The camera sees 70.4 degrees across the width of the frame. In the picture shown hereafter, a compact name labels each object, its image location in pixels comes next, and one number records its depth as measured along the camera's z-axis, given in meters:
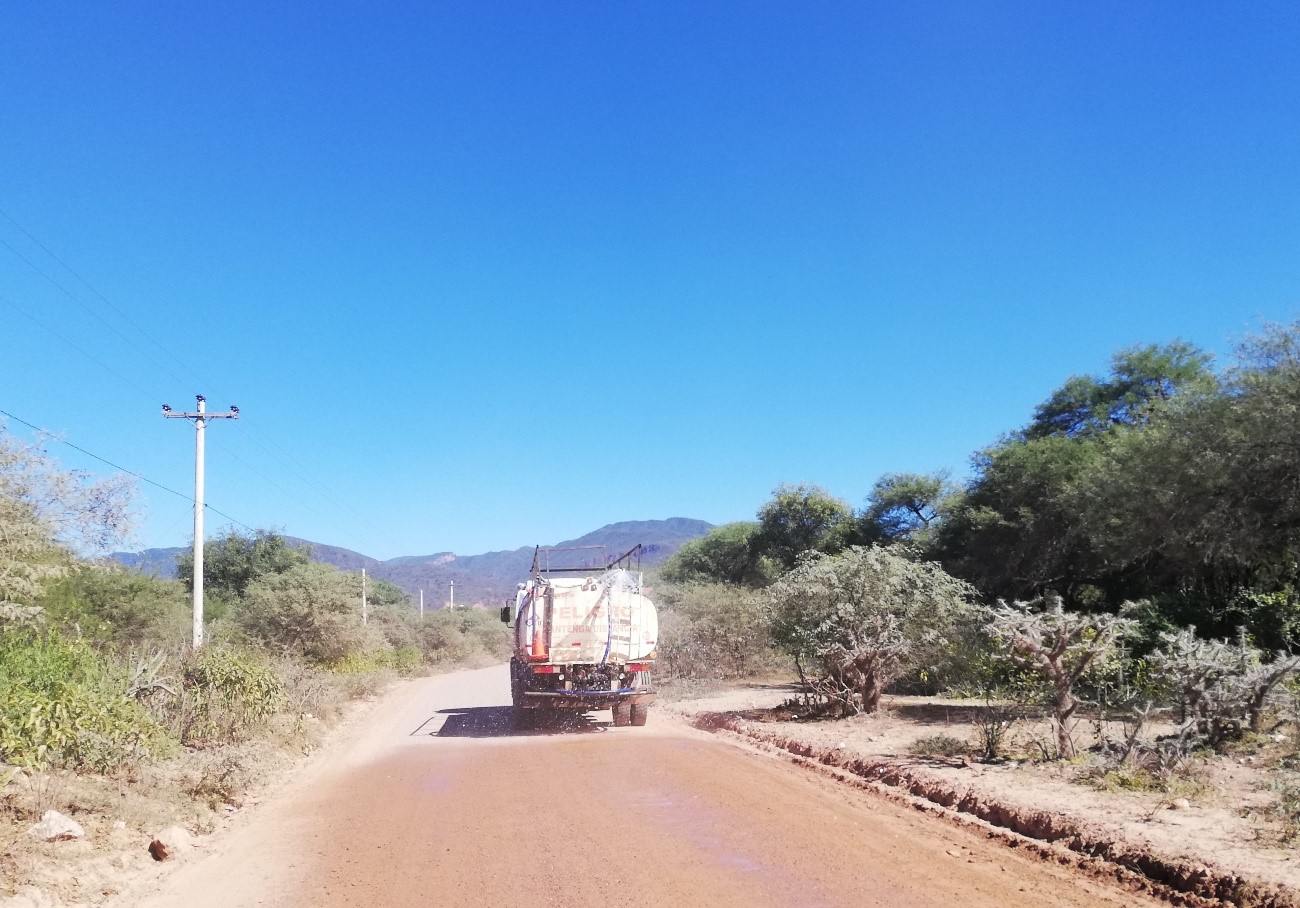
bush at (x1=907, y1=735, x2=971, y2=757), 11.84
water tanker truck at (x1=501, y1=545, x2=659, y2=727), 17.30
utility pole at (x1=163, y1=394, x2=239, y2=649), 21.55
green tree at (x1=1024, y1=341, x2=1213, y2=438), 29.23
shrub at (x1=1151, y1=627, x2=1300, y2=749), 9.82
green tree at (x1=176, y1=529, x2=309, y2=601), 47.19
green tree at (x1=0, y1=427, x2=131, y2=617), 12.63
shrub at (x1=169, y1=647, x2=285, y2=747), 13.08
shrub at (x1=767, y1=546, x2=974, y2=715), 16.91
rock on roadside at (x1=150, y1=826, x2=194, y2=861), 7.99
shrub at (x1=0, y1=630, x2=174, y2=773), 9.05
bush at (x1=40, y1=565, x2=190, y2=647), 18.31
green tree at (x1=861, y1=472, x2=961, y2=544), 38.69
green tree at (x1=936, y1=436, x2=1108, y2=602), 24.56
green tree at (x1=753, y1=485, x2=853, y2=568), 44.81
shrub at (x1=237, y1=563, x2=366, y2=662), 30.22
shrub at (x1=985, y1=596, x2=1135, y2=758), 10.78
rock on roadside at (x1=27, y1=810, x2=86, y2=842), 7.37
